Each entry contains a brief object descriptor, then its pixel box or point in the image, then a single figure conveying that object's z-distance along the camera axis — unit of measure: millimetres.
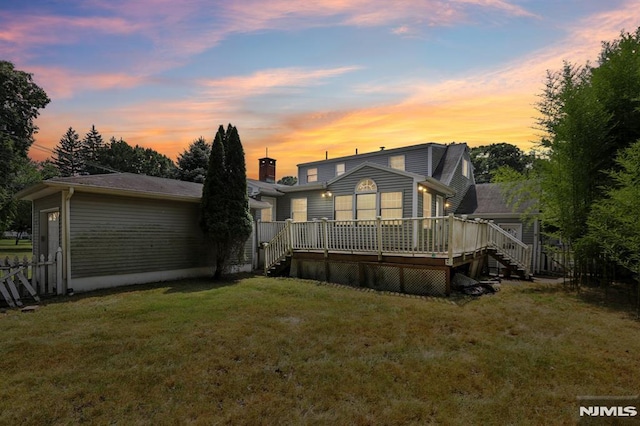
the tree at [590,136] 6875
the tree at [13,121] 18281
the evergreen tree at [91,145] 49500
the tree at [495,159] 35394
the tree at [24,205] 22712
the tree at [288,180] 59556
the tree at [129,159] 44438
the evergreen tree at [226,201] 8742
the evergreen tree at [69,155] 49969
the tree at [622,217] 5484
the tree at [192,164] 24703
